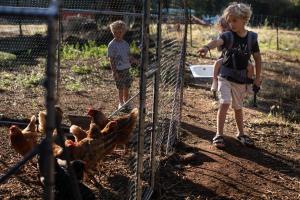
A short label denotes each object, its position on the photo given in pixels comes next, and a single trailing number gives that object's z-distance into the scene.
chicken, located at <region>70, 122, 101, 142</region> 4.79
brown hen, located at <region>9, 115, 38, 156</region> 4.60
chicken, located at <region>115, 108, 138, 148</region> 4.80
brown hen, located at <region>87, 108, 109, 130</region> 5.23
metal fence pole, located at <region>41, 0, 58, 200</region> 1.87
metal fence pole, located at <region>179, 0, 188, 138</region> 5.54
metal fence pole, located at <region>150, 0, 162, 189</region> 3.83
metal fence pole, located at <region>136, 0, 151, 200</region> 3.35
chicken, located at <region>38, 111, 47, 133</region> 4.93
